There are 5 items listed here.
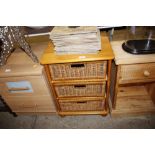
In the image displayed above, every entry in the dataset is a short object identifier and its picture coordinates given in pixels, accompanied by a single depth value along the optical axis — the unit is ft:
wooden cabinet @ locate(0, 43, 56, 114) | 3.35
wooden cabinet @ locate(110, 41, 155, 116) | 3.09
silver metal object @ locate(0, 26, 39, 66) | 3.18
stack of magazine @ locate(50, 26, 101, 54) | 2.88
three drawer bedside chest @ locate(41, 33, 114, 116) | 3.08
